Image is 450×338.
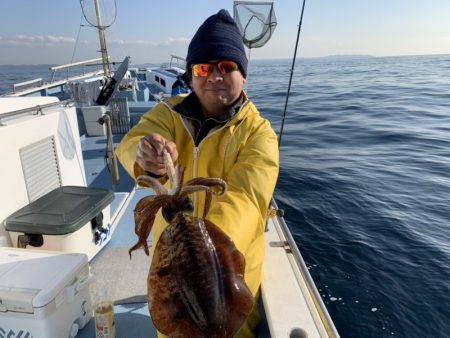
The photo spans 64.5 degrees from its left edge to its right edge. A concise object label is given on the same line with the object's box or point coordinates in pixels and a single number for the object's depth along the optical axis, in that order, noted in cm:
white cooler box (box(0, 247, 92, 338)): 226
